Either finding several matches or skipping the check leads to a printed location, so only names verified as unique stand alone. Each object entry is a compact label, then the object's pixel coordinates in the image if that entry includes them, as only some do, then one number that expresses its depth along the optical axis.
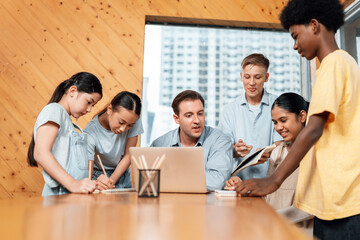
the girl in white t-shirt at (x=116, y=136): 2.10
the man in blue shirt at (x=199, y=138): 1.74
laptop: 1.44
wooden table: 0.55
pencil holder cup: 1.19
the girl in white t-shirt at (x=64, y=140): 1.48
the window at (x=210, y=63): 3.24
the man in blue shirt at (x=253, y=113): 2.36
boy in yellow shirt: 1.08
